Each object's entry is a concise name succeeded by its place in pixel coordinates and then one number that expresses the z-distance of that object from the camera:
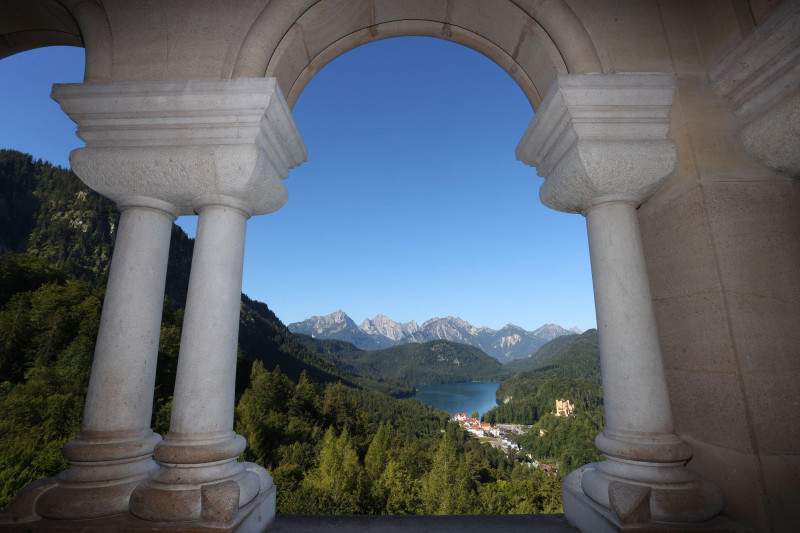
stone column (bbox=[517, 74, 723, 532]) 3.22
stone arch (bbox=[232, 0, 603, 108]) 4.11
